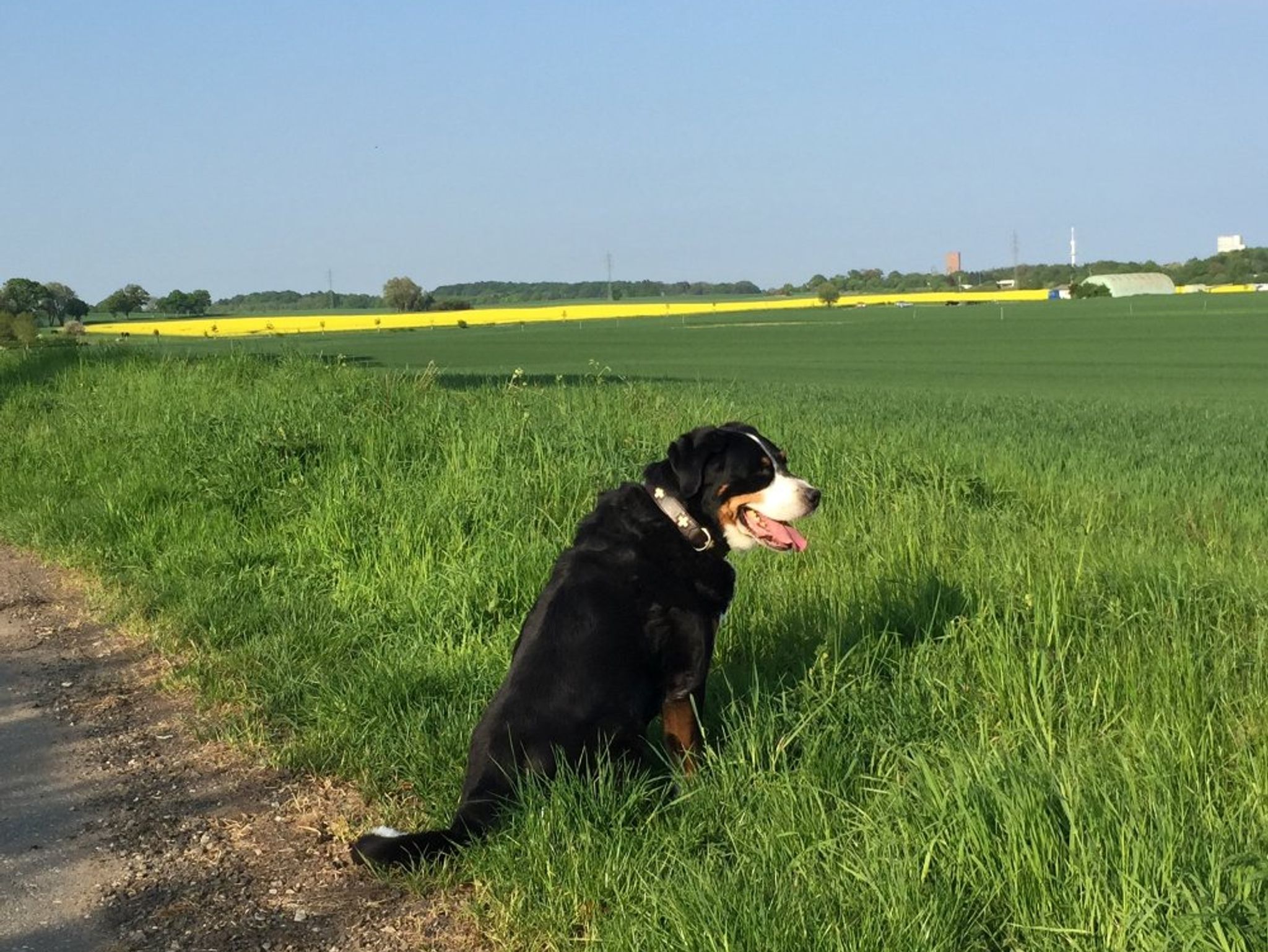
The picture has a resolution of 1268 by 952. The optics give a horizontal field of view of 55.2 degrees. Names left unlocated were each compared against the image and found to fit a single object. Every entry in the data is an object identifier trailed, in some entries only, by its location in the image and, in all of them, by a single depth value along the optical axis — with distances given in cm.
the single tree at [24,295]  7144
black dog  402
